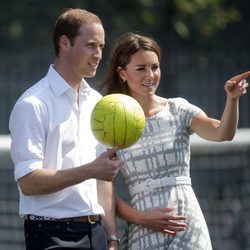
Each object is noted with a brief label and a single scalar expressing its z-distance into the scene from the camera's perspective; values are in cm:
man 1436
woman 1541
